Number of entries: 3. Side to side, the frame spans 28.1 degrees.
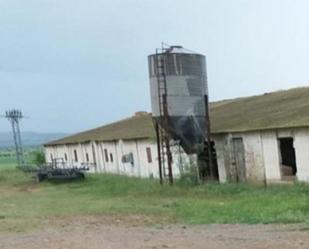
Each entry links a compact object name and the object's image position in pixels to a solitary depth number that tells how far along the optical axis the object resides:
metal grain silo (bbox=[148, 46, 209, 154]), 24.55
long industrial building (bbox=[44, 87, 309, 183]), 21.27
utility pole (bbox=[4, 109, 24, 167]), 60.87
